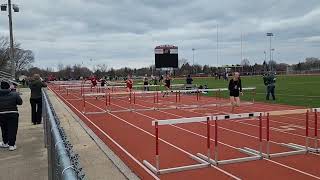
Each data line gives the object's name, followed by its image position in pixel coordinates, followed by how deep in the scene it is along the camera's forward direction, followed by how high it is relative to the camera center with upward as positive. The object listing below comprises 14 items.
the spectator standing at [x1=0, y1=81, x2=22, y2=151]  7.38 -0.84
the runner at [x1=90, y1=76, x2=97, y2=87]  27.35 -0.25
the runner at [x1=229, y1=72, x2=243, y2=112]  12.96 -0.43
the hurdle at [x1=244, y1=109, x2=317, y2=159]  6.42 -1.65
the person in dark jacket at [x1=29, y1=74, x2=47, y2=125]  10.91 -0.68
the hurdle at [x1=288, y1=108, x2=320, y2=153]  6.69 -1.62
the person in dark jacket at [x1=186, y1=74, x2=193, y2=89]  25.11 -0.34
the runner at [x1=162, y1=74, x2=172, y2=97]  22.69 -0.32
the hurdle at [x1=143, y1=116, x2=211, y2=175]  5.65 -1.73
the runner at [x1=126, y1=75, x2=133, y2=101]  21.16 -0.36
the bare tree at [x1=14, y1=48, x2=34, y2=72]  64.68 +5.23
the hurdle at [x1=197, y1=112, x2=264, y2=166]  6.02 -1.68
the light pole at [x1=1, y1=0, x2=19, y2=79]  21.98 +3.11
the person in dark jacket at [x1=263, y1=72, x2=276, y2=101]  18.00 -0.36
